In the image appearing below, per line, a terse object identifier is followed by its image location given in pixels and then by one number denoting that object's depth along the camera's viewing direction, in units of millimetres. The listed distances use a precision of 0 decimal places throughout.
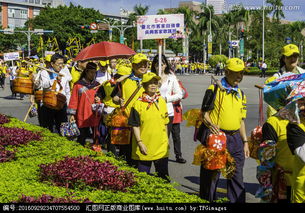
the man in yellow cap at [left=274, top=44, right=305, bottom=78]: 6125
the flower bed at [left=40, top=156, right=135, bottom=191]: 4836
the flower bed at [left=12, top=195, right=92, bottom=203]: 3959
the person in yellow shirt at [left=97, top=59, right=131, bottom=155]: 7777
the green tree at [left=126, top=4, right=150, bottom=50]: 76625
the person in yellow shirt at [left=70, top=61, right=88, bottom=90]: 10784
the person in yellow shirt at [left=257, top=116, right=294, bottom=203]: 4160
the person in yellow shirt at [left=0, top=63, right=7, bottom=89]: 30312
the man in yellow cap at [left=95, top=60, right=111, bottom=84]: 9605
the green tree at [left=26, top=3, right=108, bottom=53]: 78450
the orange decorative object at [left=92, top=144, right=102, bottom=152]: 8127
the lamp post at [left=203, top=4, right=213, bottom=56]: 68875
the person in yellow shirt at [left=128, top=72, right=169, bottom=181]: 5871
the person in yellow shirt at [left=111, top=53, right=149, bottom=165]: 6879
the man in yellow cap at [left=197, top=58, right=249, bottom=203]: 5711
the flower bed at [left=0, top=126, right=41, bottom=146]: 7270
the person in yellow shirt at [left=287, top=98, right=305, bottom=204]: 3744
